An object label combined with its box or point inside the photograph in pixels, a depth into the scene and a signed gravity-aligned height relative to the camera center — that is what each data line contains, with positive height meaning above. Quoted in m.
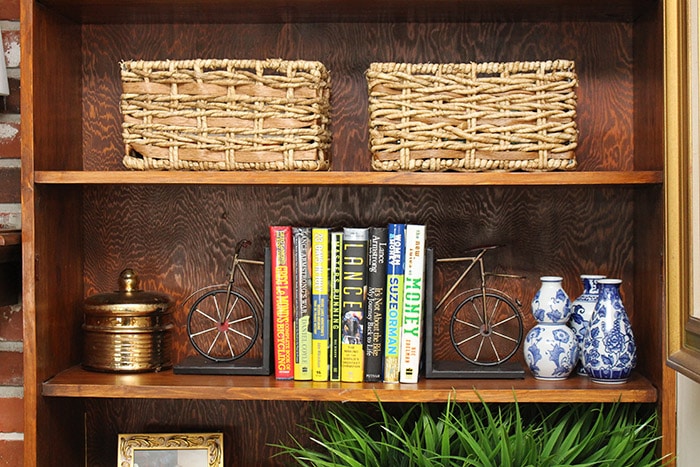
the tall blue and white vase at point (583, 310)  1.61 -0.16
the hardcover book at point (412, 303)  1.55 -0.14
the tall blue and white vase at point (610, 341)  1.52 -0.21
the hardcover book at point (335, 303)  1.57 -0.14
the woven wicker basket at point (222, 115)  1.52 +0.22
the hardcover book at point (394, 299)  1.55 -0.13
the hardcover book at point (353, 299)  1.55 -0.13
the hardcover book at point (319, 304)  1.56 -0.14
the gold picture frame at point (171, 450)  1.70 -0.45
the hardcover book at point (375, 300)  1.55 -0.13
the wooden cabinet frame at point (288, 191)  1.58 +0.08
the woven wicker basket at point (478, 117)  1.50 +0.21
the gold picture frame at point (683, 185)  1.25 +0.07
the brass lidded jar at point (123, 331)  1.61 -0.20
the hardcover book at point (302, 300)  1.57 -0.13
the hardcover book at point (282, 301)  1.57 -0.14
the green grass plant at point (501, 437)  1.41 -0.38
